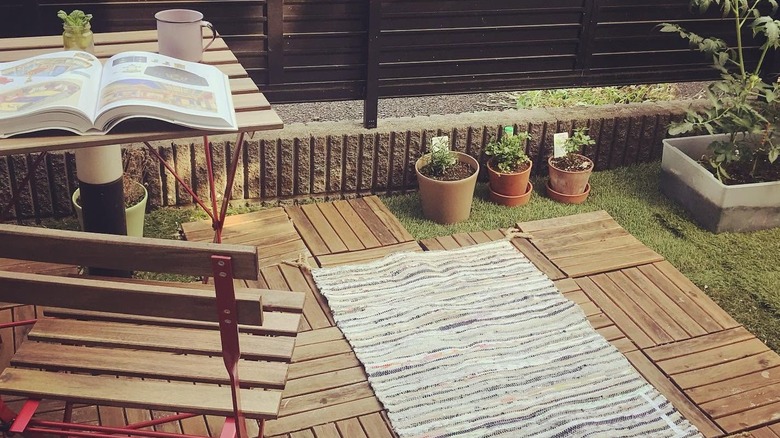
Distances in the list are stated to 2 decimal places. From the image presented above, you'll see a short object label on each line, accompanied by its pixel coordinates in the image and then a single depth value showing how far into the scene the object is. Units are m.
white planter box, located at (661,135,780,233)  3.78
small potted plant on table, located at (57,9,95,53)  2.56
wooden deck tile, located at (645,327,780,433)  2.75
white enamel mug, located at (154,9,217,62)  2.55
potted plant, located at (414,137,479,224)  3.72
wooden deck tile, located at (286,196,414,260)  3.57
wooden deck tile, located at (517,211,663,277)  3.51
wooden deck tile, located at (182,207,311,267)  3.46
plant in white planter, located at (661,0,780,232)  3.78
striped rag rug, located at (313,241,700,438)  2.67
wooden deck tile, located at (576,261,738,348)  3.13
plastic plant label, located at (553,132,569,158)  4.11
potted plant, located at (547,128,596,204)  3.99
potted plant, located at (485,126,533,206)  3.94
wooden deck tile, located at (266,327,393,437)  2.61
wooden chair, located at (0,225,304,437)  1.68
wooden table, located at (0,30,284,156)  2.12
